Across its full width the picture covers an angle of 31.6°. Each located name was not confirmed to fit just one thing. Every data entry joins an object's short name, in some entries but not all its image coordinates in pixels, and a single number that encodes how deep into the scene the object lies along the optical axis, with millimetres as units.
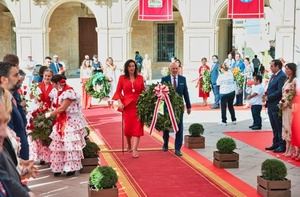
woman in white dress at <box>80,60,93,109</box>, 17750
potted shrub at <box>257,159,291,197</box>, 7242
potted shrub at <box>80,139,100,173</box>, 8898
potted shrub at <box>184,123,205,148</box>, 11102
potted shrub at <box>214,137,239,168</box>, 9188
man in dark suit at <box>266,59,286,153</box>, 10484
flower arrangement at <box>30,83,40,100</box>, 9422
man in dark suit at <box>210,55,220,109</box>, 17641
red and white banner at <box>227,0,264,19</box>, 21000
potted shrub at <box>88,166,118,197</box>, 6824
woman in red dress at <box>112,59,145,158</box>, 10109
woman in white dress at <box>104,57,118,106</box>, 18266
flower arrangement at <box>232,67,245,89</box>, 17883
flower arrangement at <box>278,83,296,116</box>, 9727
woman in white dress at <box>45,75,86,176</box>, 8422
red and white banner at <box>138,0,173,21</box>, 22641
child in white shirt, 13133
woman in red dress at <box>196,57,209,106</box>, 18266
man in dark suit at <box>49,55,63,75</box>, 18494
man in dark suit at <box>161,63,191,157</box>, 10344
